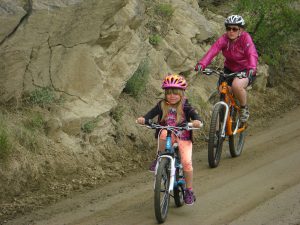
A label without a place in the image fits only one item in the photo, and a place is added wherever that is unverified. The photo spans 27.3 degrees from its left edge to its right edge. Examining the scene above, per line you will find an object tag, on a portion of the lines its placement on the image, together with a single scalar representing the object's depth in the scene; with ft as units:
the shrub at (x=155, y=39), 44.78
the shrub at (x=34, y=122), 32.53
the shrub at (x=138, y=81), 40.29
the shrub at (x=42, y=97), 33.63
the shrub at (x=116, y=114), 37.88
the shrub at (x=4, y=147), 29.81
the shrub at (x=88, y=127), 35.06
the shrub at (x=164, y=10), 47.34
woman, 34.96
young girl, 26.21
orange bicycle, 33.99
